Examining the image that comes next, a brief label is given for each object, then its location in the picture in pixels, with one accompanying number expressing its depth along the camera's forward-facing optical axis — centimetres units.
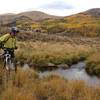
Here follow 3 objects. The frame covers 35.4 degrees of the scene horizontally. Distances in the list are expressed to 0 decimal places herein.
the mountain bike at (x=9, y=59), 611
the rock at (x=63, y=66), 1052
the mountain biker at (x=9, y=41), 592
